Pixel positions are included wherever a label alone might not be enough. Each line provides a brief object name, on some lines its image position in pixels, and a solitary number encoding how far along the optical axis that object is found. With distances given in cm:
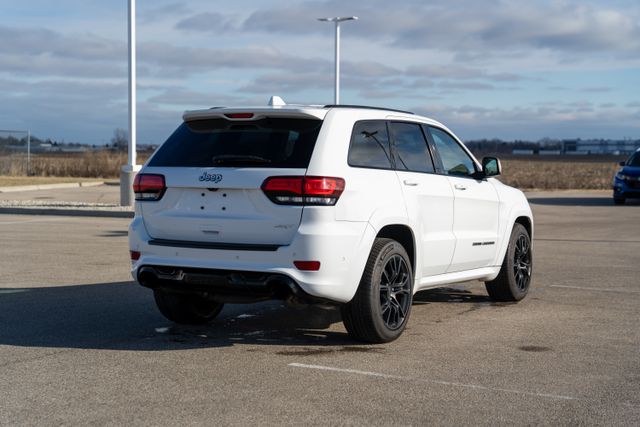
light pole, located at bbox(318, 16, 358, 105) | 3294
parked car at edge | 3031
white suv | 724
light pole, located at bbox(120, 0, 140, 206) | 2372
